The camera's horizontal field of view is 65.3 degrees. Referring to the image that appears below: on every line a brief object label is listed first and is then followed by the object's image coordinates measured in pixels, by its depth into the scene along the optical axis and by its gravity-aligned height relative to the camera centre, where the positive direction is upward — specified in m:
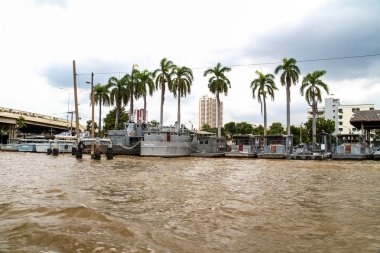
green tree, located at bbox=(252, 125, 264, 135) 92.60 +3.68
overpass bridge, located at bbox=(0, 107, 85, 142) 68.34 +5.03
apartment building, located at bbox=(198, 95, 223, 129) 153.00 +16.08
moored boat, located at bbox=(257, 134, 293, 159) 39.50 -0.64
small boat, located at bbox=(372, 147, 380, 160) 36.12 -1.51
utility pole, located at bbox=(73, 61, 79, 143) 34.22 +5.45
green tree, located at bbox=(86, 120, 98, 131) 81.06 +4.53
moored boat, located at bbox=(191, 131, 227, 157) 45.19 -0.63
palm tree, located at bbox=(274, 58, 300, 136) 48.03 +11.08
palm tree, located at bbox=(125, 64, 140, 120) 56.44 +10.86
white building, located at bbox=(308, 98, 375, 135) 102.22 +10.83
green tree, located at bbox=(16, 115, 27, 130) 68.81 +4.73
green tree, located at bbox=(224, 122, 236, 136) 100.06 +4.77
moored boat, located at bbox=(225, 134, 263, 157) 42.19 -0.56
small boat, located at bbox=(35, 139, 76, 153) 46.10 -0.59
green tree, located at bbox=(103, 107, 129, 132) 63.90 +4.96
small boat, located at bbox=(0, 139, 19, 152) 52.01 -1.17
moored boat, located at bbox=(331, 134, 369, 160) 36.97 -0.71
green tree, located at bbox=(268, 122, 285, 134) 99.81 +4.86
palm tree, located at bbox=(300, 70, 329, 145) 46.94 +8.75
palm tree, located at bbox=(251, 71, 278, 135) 51.75 +9.84
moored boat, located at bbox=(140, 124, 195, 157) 40.56 -0.16
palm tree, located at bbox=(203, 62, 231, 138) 51.84 +10.61
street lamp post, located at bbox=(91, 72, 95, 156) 36.67 +7.56
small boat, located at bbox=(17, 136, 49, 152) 49.19 -0.76
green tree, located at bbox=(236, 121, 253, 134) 96.44 +4.65
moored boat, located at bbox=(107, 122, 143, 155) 41.78 +0.41
